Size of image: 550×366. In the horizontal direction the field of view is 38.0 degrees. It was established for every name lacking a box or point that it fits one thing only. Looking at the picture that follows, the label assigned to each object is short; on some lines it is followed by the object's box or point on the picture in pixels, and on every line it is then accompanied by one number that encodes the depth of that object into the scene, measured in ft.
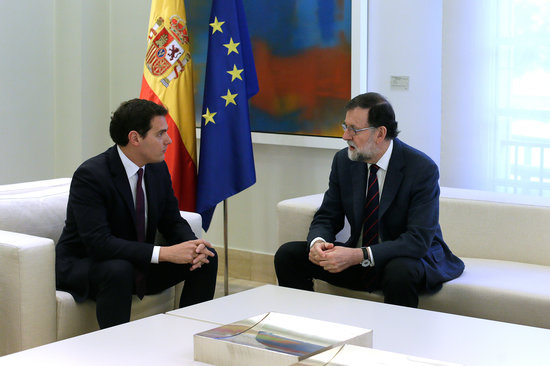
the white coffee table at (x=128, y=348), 7.03
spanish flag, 15.24
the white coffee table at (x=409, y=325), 7.23
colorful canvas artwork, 15.17
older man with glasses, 10.69
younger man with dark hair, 10.25
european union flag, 14.88
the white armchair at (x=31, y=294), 9.64
